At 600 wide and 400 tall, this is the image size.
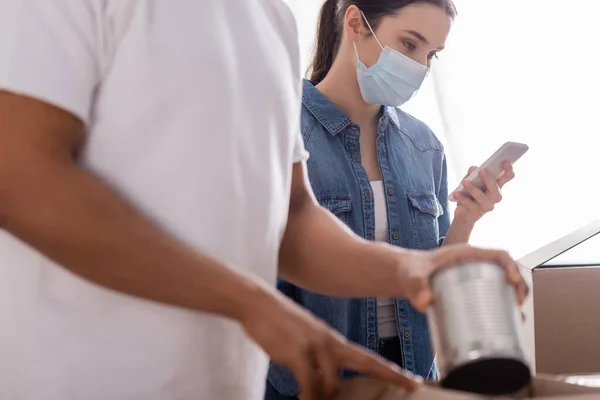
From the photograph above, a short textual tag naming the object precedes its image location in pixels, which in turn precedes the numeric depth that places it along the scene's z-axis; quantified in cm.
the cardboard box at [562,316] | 172
